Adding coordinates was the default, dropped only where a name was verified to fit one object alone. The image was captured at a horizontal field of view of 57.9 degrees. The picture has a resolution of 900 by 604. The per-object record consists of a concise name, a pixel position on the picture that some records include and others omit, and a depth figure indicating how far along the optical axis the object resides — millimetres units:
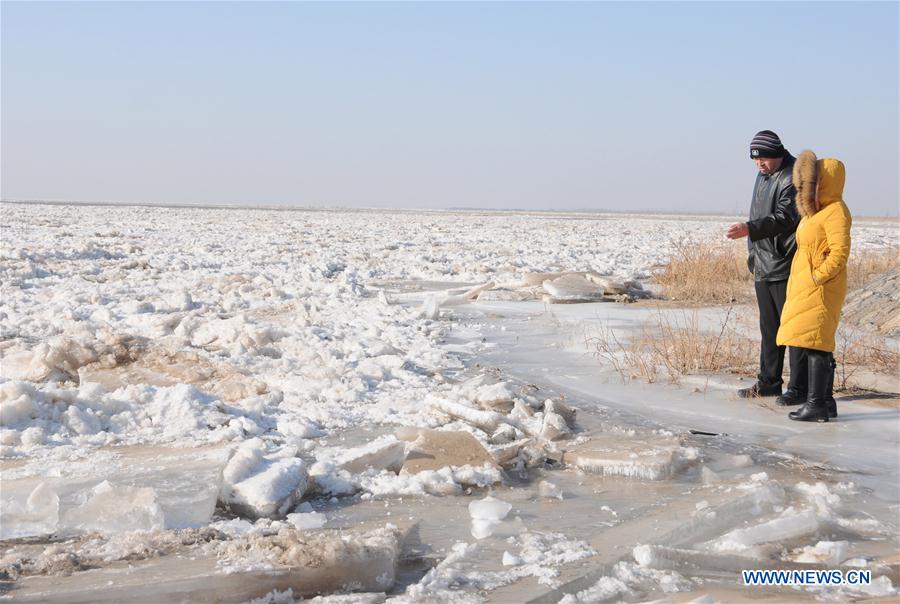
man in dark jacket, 4770
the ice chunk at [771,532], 2879
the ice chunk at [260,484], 3141
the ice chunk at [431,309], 8328
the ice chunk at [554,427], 4172
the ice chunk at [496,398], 4691
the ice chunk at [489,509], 3117
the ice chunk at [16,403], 4027
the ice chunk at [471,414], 4316
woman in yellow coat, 4418
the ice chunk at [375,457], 3656
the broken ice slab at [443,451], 3689
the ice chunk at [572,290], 9523
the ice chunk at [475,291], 9961
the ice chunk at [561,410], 4488
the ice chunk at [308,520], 3053
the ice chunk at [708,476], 3614
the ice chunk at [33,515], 2904
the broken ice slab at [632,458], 3693
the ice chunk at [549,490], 3420
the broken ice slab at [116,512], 2885
